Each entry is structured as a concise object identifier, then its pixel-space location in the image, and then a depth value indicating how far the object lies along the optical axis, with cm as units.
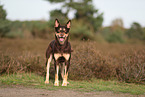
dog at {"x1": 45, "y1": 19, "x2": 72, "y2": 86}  654
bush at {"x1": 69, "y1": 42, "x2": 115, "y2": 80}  859
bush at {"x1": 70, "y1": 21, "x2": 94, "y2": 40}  2894
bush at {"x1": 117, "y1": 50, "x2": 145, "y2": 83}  838
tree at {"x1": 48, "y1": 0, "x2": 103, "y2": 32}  2947
